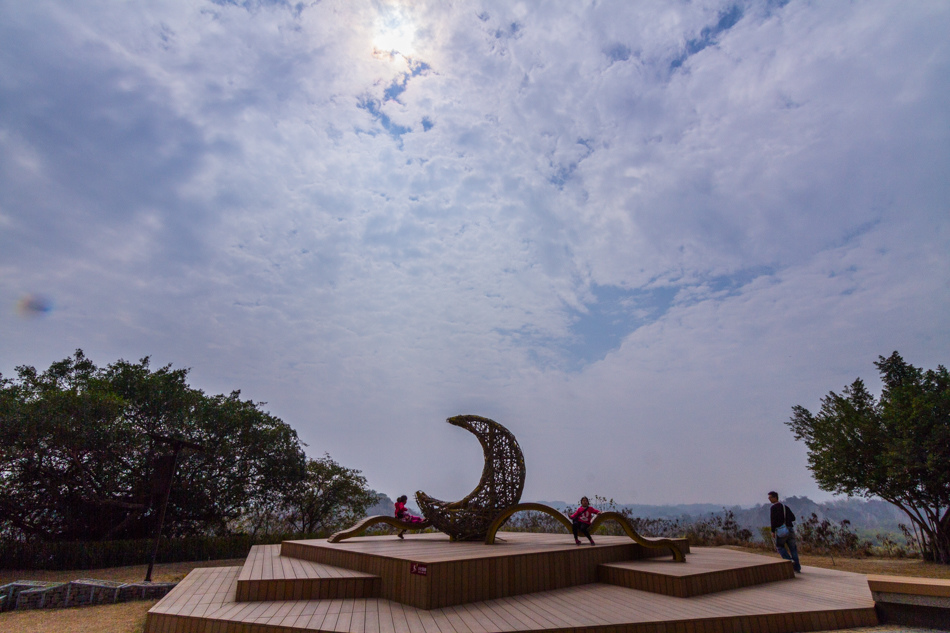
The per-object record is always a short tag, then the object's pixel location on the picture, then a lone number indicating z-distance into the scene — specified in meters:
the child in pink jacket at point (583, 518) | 8.41
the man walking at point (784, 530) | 8.41
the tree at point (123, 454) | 13.22
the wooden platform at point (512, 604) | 5.04
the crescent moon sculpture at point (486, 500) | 9.21
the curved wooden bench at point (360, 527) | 8.78
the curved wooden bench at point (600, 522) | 8.14
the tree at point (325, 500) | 17.25
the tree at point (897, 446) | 11.45
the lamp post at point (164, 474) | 9.27
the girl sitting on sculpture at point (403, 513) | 9.77
